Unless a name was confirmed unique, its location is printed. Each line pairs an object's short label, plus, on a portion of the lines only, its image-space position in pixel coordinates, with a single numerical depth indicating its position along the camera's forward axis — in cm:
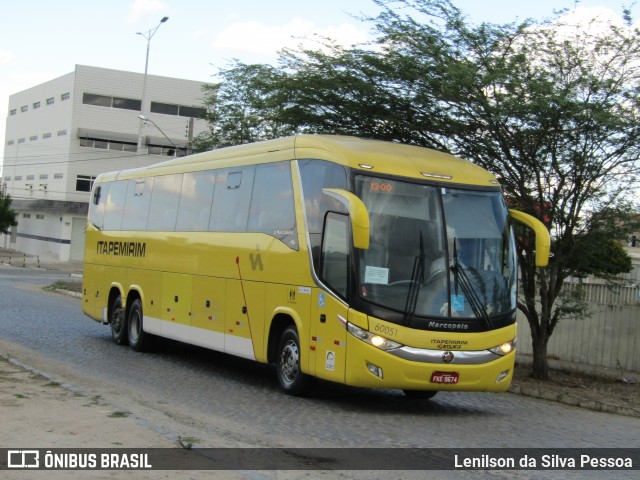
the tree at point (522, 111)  1623
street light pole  4694
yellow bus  1137
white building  6862
